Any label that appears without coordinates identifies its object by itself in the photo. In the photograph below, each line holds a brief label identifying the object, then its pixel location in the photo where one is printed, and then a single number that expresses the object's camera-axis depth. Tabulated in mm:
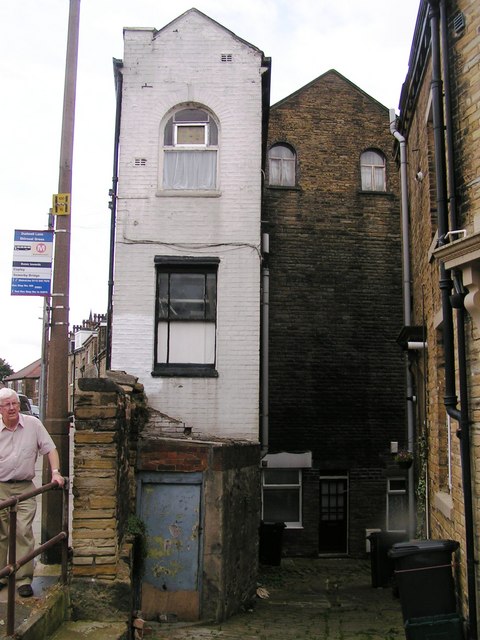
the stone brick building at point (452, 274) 6688
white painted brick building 10938
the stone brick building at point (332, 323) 15305
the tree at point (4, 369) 80075
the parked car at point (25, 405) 35109
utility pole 7414
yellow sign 7918
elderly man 5723
